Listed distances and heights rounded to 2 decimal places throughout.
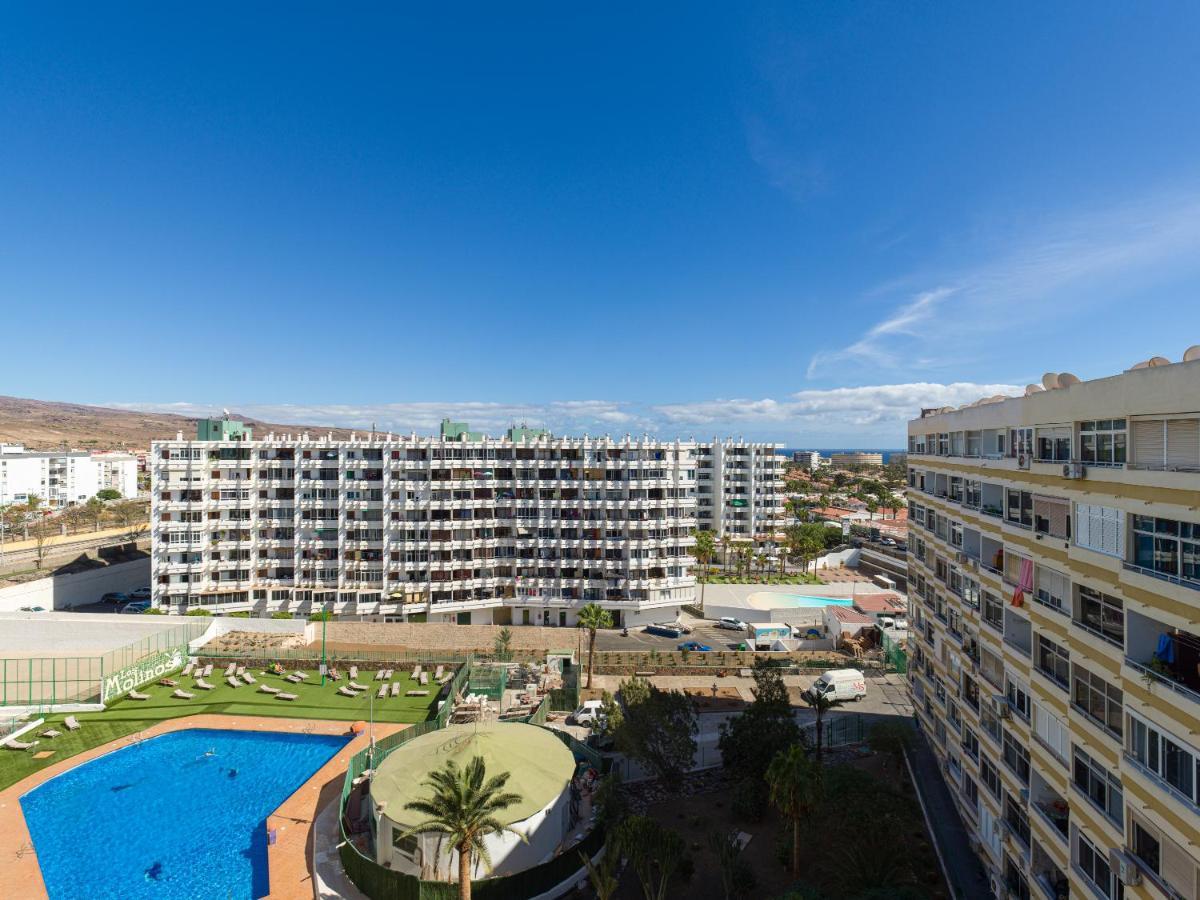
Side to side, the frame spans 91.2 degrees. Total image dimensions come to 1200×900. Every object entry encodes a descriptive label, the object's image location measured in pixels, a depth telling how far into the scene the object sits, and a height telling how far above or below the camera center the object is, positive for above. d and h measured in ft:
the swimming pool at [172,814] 93.04 -67.13
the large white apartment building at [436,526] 230.27 -26.98
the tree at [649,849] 78.92 -53.54
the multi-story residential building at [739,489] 344.28 -18.71
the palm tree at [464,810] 73.00 -44.17
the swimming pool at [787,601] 232.32 -58.38
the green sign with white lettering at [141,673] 154.51 -60.02
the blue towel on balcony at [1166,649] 43.93 -14.50
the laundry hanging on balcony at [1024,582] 68.74 -14.88
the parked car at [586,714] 138.51 -61.50
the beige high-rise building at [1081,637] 43.14 -17.23
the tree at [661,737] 108.17 -51.80
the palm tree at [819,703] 112.78 -47.61
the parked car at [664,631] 221.05 -65.88
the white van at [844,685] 152.05 -59.15
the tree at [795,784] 82.79 -46.37
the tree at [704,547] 271.69 -41.45
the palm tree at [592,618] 169.17 -46.82
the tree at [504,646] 180.65 -59.08
